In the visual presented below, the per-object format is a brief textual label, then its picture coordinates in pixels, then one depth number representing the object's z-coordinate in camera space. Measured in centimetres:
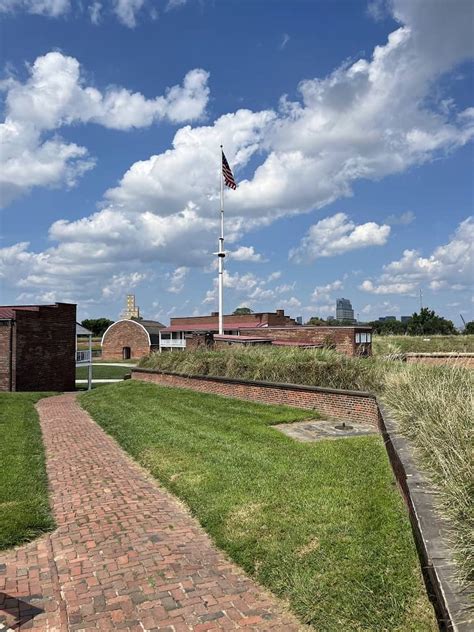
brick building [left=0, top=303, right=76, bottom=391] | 2206
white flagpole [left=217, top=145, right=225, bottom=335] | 2820
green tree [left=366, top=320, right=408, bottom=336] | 3599
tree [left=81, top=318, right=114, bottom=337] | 9775
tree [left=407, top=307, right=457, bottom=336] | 5474
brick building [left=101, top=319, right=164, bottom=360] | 5819
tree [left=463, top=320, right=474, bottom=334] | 4955
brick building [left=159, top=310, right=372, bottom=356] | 2728
